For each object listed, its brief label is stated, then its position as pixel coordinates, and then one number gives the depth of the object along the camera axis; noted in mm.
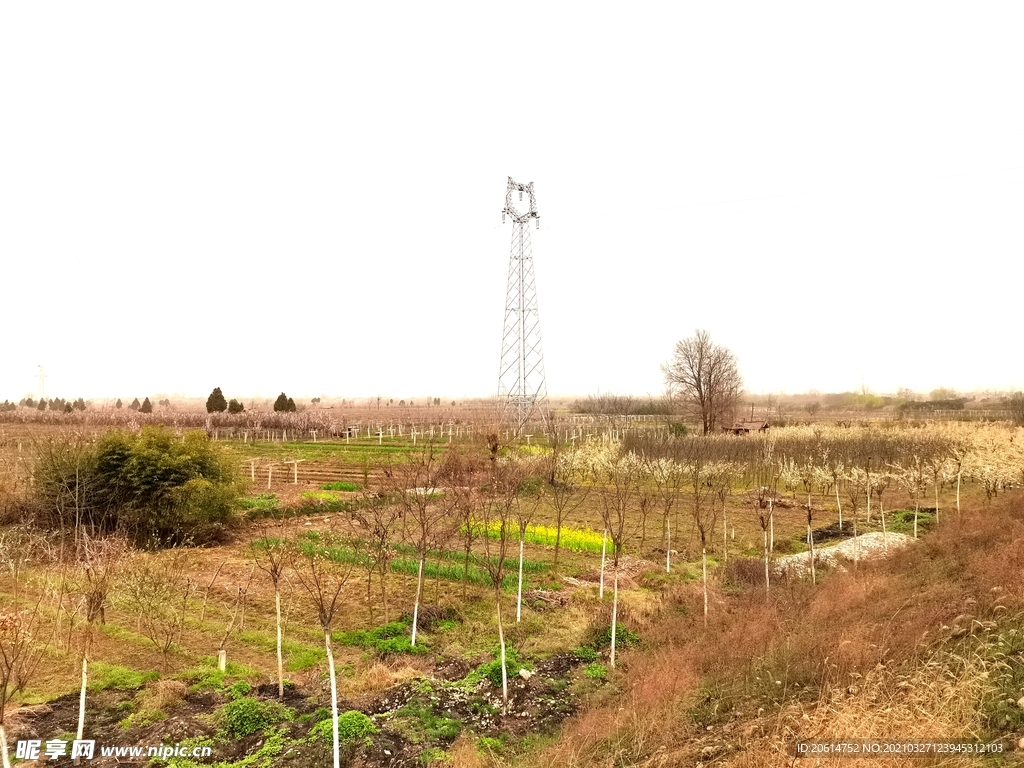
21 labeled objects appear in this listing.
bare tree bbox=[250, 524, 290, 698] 13184
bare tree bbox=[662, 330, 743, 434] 45406
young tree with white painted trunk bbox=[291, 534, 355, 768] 11688
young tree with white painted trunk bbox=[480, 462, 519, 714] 7516
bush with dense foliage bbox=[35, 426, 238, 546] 15273
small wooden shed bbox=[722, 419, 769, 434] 42969
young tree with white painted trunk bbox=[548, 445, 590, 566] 22578
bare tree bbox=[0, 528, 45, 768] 4776
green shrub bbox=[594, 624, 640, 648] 9423
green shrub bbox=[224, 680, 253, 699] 7074
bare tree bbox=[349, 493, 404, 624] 10586
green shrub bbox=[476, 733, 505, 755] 6176
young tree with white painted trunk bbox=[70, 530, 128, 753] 6125
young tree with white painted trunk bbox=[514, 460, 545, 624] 21016
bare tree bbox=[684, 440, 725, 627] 21239
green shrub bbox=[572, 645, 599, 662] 8906
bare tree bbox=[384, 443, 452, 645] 10086
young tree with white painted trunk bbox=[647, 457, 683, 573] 23219
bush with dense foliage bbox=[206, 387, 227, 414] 59531
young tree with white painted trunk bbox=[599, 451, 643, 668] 21819
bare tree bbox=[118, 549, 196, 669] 8766
